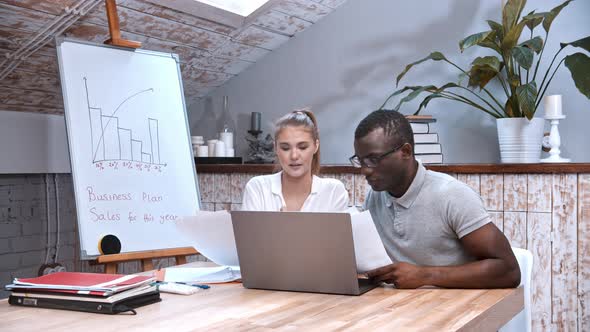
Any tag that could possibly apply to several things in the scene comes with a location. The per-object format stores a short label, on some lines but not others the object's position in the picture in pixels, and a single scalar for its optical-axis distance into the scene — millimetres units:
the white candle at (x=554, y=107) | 2805
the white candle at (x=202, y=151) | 3807
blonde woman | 2338
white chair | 1696
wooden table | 1224
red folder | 1381
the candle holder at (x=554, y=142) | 2805
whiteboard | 2543
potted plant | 2662
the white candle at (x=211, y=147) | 3811
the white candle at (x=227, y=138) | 3836
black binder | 1348
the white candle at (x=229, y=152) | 3812
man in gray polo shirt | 1538
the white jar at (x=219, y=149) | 3781
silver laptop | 1437
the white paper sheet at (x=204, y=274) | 1735
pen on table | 1626
